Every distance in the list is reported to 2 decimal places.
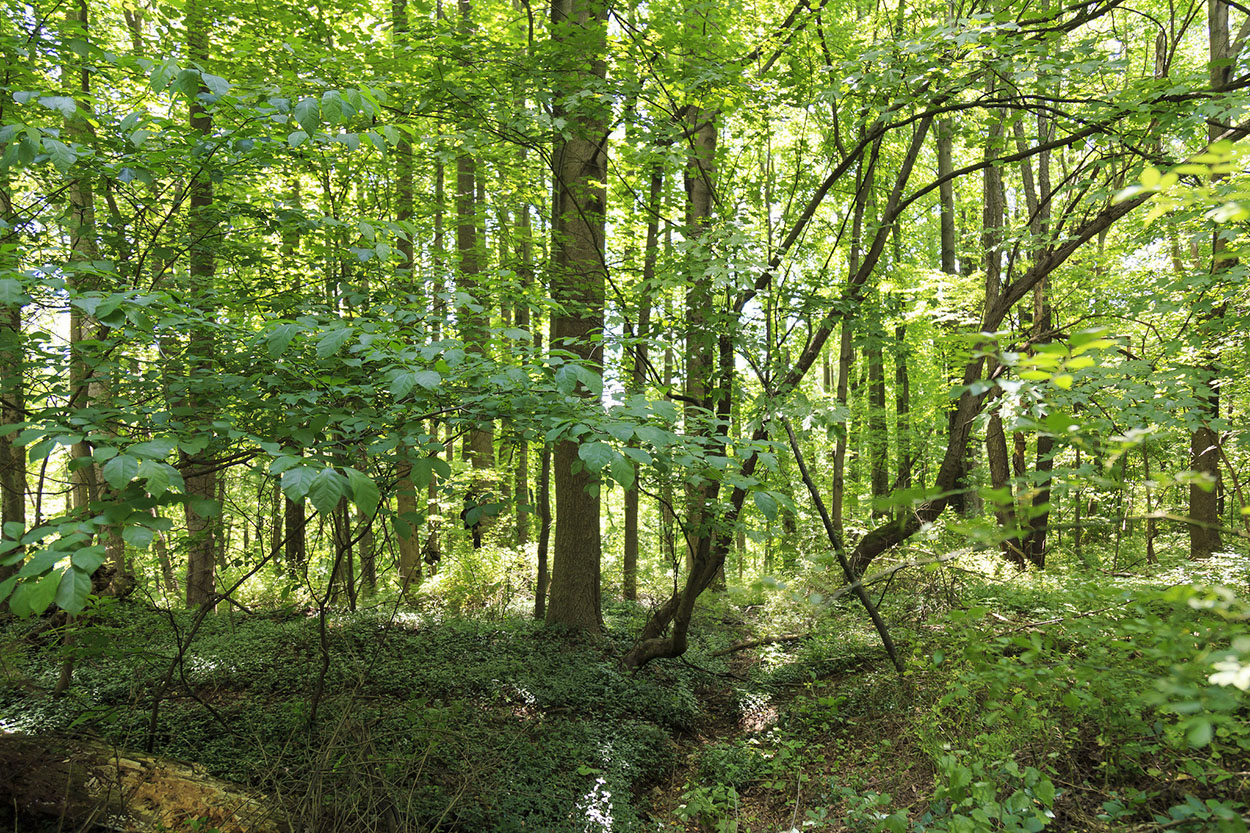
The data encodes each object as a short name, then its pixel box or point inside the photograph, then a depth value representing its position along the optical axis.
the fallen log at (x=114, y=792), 3.14
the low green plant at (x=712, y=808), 3.92
